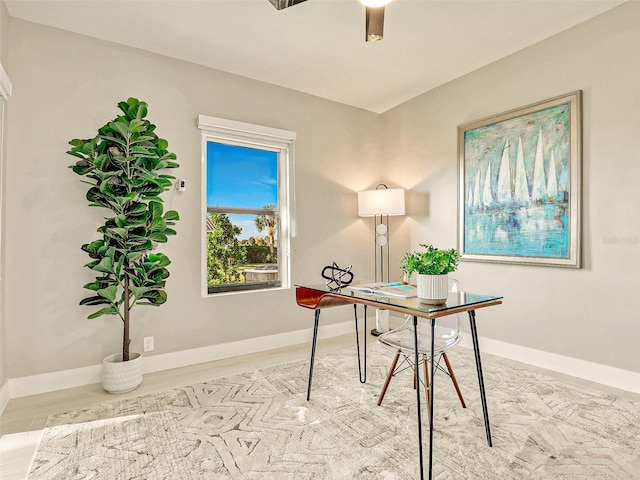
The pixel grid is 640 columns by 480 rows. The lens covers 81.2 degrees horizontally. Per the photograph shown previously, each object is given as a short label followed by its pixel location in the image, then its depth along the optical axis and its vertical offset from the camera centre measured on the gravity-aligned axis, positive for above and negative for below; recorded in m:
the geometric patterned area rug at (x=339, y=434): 1.77 -1.08
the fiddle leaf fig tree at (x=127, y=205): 2.63 +0.26
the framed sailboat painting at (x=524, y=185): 2.95 +0.49
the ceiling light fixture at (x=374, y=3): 1.91 +1.23
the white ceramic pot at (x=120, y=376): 2.67 -0.97
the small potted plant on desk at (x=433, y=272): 1.83 -0.15
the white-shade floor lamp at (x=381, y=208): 4.11 +0.37
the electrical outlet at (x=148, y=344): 3.13 -0.87
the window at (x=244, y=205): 3.56 +0.36
